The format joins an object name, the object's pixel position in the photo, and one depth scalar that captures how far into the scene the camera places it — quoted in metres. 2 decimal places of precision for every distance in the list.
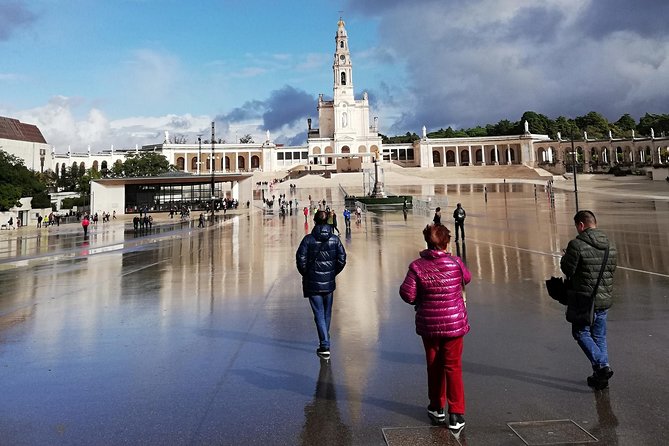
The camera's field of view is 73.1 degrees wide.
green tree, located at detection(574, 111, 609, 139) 116.80
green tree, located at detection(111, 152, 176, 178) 84.88
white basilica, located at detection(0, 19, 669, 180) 103.31
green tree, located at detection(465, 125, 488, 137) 135.88
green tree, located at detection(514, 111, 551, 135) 118.69
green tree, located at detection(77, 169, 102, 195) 84.14
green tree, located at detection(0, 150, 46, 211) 45.28
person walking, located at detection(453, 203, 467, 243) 16.31
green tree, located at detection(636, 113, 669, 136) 109.38
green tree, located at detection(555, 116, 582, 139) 116.19
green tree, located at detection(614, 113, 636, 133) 124.51
